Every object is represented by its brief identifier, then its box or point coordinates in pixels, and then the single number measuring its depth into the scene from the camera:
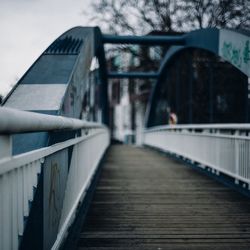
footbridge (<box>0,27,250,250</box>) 2.26
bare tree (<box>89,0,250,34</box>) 15.95
